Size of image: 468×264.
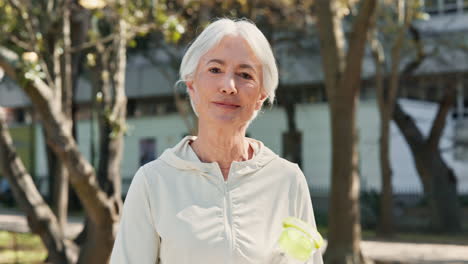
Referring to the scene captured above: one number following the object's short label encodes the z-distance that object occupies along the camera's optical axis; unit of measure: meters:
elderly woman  2.53
